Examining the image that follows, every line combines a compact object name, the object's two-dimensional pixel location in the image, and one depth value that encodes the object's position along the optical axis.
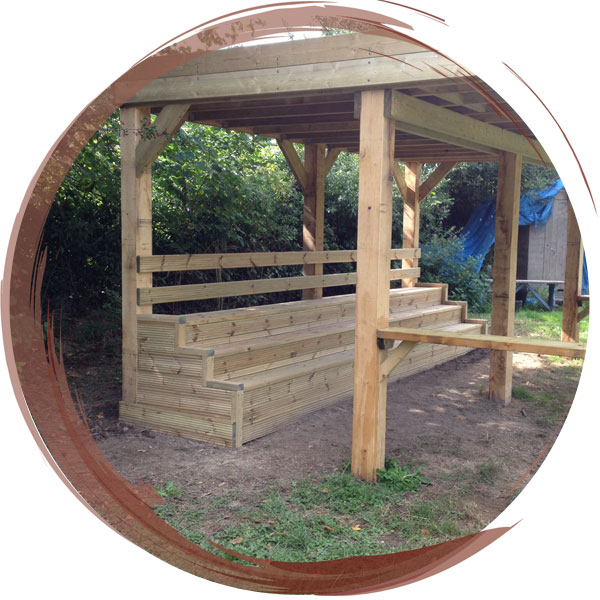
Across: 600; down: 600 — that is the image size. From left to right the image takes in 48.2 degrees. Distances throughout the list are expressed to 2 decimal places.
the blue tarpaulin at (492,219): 13.98
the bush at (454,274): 12.65
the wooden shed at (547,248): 13.95
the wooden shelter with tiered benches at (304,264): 4.25
